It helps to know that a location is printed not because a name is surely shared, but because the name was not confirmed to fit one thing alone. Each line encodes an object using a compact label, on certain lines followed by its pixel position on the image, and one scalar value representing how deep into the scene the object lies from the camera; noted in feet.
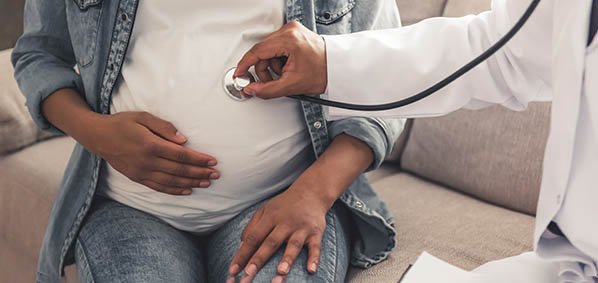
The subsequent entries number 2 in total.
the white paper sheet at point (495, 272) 2.27
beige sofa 3.44
